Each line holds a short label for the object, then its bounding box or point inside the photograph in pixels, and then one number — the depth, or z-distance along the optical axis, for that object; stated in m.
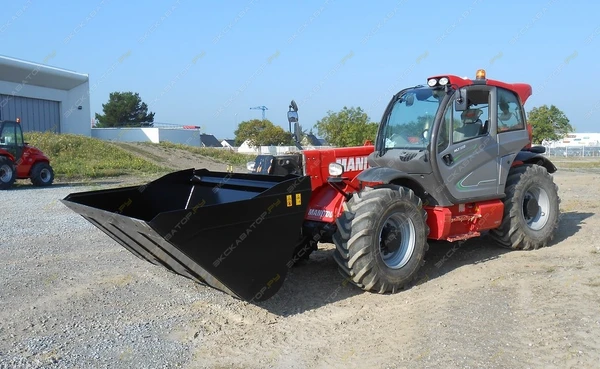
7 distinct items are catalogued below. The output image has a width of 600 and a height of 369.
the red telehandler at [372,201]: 4.59
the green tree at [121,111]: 70.06
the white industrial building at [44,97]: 38.81
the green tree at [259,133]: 48.03
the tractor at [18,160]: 17.34
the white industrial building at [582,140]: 71.85
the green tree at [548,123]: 43.56
